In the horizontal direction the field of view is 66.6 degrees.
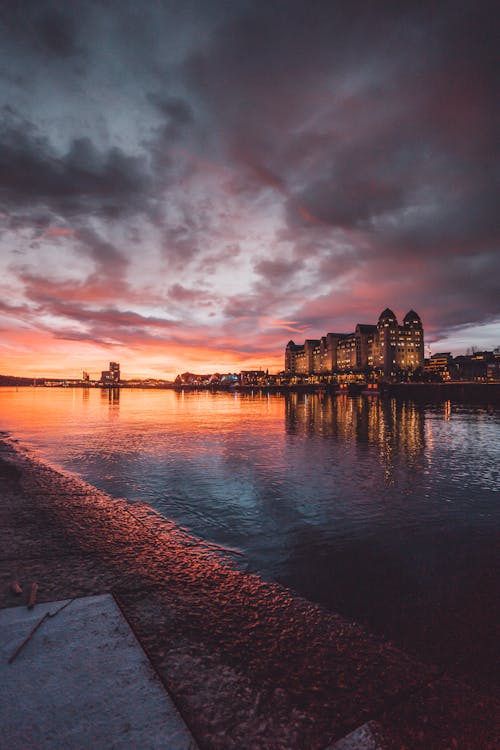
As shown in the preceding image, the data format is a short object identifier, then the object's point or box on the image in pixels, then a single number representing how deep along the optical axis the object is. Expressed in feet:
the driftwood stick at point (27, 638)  11.07
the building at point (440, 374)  591.54
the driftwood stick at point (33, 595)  14.19
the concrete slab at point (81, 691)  8.68
